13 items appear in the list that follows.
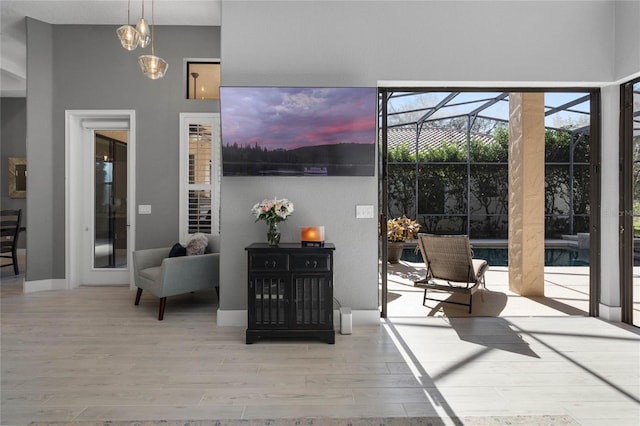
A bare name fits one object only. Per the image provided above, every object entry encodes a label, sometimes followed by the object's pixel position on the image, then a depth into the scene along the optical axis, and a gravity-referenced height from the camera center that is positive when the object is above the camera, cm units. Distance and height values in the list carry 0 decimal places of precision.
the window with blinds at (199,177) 500 +46
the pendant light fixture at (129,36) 273 +129
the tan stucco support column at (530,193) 488 +25
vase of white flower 339 -1
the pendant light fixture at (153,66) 298 +118
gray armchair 389 -66
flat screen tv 351 +77
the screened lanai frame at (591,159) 388 +55
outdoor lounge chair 417 -60
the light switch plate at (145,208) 503 +5
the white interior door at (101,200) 521 +16
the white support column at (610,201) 380 +11
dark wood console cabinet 326 -66
